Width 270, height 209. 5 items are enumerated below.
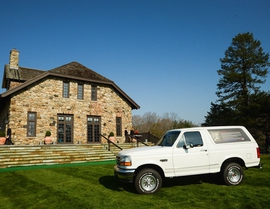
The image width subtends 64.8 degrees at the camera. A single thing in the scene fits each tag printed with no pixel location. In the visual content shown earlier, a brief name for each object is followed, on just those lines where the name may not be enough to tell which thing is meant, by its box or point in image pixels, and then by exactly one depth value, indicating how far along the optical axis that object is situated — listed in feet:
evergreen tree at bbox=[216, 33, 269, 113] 95.20
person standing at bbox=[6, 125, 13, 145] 54.95
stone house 58.85
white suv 20.36
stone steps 41.94
